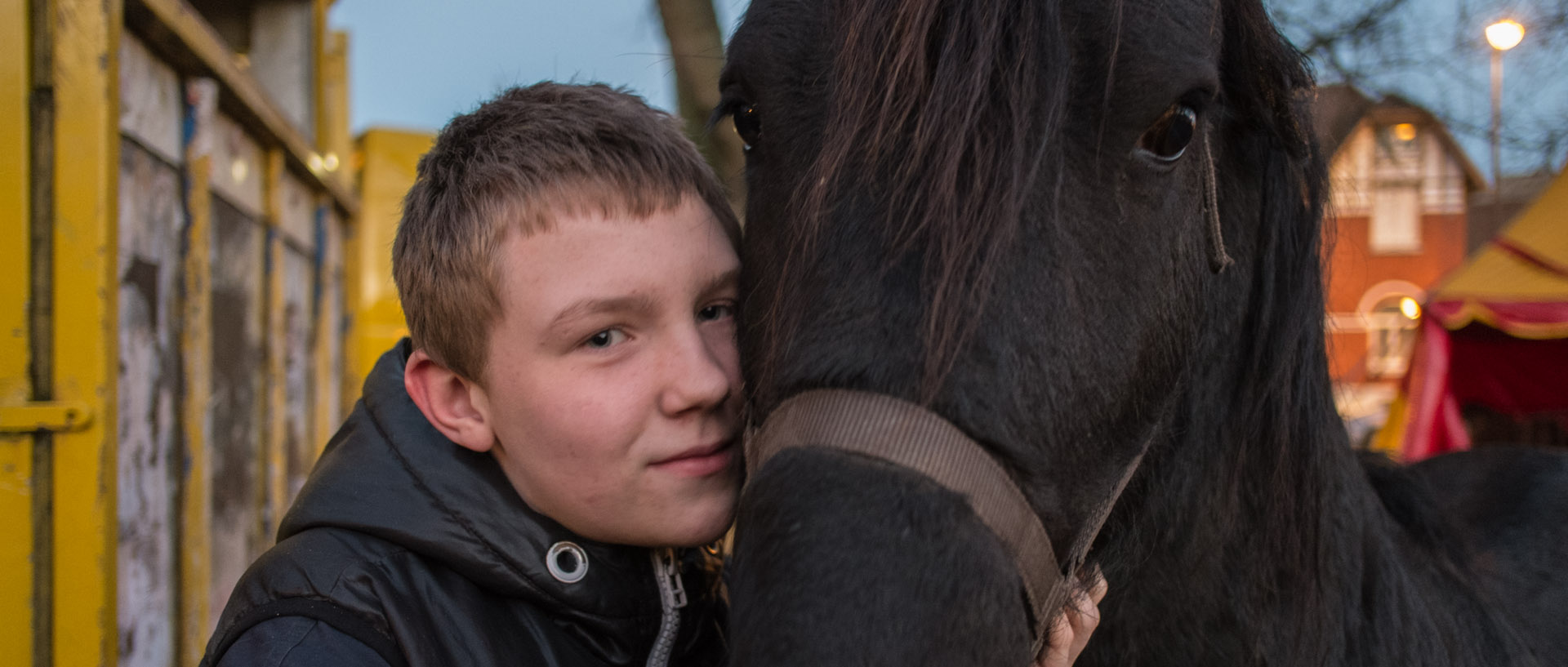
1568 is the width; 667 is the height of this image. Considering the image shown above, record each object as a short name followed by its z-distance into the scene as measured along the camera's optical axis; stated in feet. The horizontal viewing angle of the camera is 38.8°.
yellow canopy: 14.78
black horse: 2.82
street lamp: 18.16
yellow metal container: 3.81
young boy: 3.21
